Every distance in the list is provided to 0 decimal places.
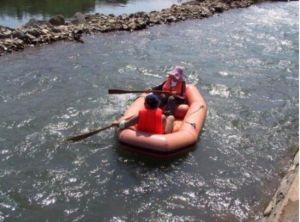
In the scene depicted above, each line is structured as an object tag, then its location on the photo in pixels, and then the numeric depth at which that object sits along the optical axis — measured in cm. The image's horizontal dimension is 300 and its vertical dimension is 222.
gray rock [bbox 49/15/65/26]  1883
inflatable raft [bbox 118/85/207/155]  875
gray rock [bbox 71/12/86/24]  1960
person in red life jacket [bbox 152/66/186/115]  1051
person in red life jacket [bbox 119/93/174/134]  909
